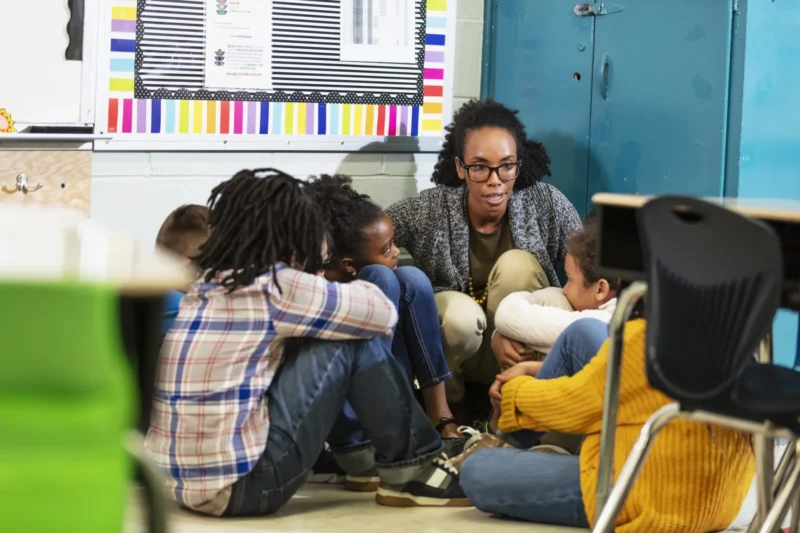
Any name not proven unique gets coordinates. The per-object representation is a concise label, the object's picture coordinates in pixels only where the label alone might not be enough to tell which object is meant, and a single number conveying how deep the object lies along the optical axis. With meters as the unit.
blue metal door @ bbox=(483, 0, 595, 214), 6.87
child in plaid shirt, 4.53
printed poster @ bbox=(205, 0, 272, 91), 6.64
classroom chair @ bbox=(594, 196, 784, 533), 3.38
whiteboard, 6.01
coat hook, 5.96
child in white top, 5.37
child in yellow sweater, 4.16
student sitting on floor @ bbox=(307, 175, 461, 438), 5.68
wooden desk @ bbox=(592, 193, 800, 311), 3.98
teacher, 6.27
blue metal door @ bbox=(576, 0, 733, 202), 5.91
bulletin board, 6.45
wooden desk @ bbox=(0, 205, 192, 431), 1.82
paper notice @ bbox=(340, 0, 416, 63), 7.05
